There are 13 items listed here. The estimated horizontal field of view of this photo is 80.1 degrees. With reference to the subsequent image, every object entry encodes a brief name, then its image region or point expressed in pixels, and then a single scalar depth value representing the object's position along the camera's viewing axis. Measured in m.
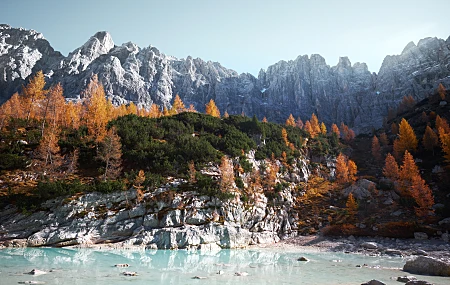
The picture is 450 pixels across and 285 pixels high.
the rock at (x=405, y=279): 16.49
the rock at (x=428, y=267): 19.00
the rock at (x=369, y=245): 34.36
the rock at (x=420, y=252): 29.51
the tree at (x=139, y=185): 39.53
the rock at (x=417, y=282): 14.31
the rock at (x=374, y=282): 14.38
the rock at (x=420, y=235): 37.59
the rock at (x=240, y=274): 18.38
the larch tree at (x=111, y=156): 44.09
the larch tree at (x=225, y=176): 43.67
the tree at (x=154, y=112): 92.14
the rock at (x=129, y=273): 16.92
